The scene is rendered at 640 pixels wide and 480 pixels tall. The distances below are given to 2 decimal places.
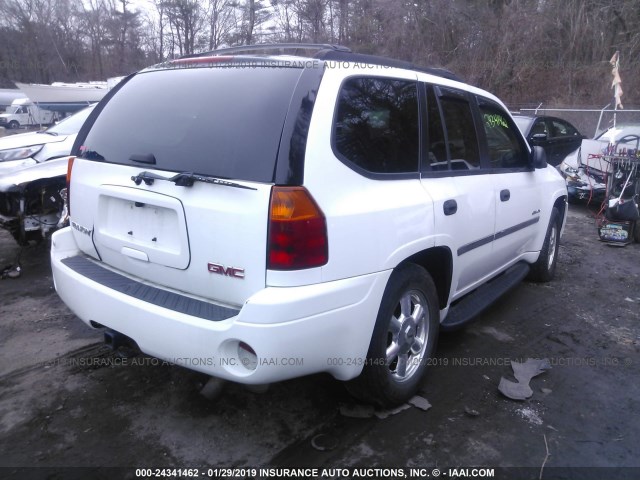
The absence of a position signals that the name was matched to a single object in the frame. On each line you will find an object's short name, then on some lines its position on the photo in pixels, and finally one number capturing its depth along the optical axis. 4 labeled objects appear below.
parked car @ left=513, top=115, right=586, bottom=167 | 10.20
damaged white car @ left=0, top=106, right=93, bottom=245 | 5.20
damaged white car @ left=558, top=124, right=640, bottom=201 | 8.86
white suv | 2.15
